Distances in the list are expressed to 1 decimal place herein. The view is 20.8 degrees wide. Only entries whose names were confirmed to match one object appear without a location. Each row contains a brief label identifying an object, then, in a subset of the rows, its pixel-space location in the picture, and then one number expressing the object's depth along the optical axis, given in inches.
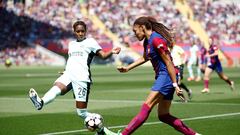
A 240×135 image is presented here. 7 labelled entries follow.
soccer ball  470.3
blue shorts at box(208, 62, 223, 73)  1050.1
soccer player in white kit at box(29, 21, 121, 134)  502.6
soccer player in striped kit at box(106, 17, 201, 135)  427.8
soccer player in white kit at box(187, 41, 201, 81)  1518.5
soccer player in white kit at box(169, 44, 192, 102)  889.1
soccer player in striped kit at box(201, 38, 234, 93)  1049.0
